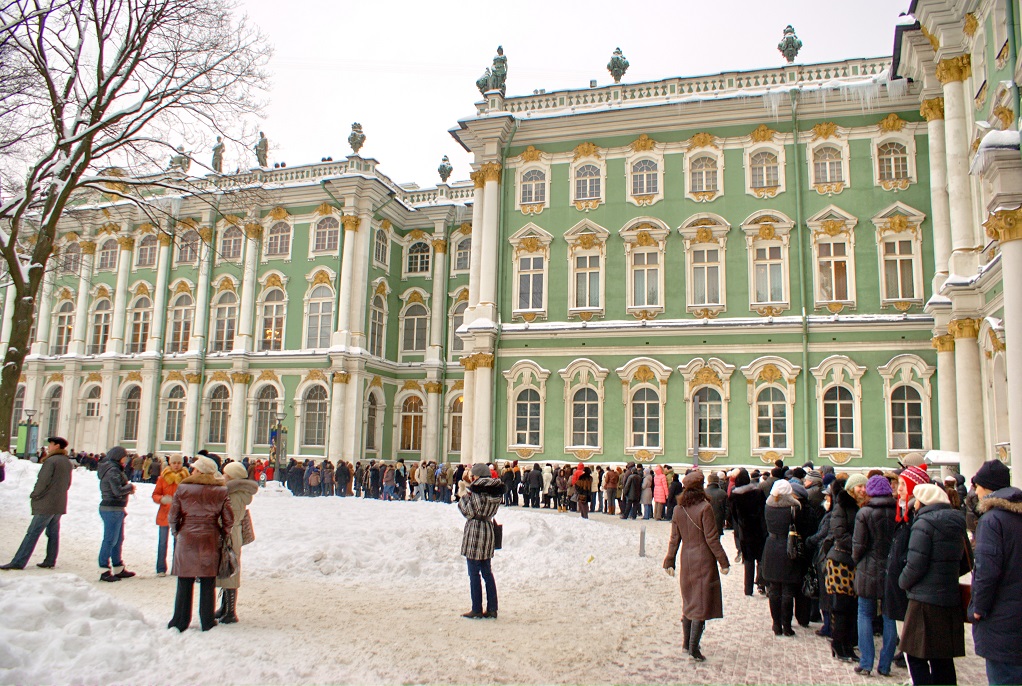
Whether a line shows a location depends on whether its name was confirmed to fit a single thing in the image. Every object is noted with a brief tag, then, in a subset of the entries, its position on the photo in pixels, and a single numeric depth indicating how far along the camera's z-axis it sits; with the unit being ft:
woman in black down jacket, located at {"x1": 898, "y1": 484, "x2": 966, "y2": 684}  19.89
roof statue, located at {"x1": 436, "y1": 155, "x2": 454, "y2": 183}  136.67
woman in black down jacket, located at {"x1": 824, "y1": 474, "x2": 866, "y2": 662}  26.00
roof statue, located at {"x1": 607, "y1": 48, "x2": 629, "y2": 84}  100.68
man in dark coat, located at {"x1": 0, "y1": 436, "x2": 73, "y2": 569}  35.81
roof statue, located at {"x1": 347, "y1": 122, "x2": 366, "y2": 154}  124.06
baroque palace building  75.77
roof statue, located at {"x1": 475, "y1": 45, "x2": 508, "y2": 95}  100.22
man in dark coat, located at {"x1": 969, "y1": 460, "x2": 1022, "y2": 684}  17.29
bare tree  60.85
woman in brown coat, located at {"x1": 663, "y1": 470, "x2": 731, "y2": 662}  26.05
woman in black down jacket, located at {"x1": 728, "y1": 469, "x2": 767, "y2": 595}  34.73
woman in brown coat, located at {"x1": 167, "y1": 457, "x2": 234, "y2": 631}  26.09
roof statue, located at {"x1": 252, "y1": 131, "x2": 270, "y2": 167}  124.56
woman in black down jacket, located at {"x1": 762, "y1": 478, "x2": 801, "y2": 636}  29.40
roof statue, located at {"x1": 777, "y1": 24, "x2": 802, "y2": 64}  94.17
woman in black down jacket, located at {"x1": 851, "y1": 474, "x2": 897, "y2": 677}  24.12
